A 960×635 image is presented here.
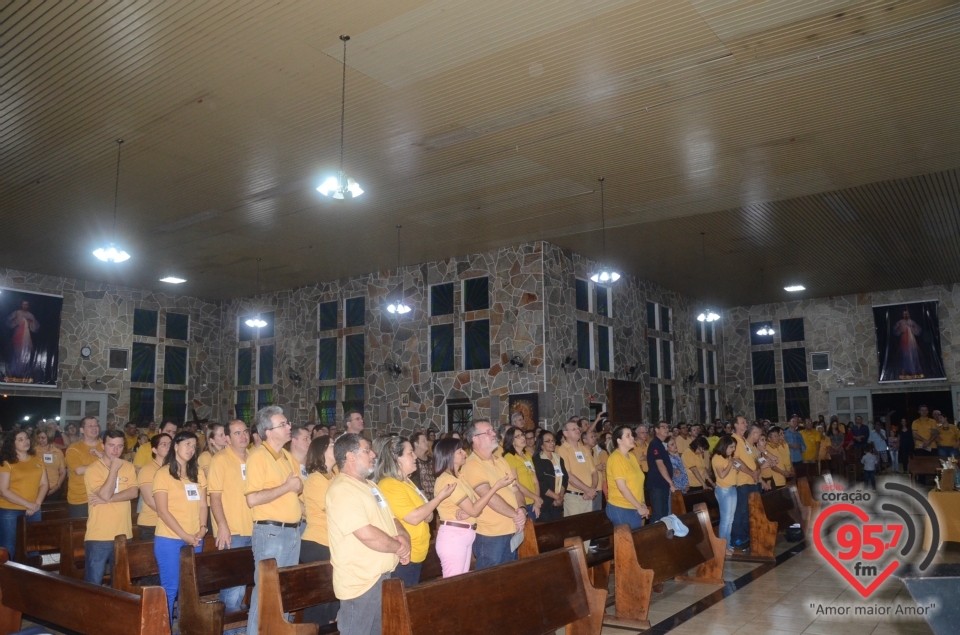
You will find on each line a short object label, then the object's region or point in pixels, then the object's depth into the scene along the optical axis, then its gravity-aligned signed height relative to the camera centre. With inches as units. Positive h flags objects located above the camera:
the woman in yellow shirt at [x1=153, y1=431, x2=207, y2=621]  198.4 -29.4
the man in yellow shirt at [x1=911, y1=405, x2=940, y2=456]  638.5 -36.6
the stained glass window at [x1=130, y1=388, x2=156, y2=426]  705.6 -3.6
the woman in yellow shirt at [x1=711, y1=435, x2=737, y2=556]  333.4 -38.7
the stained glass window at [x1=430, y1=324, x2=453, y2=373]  627.2 +42.8
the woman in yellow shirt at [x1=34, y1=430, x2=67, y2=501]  321.1 -26.0
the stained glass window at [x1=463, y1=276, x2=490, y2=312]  611.5 +86.4
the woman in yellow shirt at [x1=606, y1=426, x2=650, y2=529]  267.0 -32.3
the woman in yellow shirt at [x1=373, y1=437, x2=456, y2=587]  173.2 -22.9
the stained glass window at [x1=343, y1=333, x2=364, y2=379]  690.8 +39.8
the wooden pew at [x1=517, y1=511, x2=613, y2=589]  243.9 -49.6
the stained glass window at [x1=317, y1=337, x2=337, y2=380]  708.7 +39.0
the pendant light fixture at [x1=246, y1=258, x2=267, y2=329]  658.2 +70.2
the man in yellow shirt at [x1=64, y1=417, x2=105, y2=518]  303.3 -25.6
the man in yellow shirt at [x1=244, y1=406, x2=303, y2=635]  193.0 -28.2
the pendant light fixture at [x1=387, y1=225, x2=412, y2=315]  540.7 +66.6
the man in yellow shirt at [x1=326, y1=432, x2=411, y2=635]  147.5 -30.9
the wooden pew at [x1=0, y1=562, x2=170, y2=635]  134.0 -40.5
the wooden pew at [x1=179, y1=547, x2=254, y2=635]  177.6 -46.9
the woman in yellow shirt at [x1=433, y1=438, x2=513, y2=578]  198.8 -34.1
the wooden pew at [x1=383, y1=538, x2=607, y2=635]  138.4 -43.2
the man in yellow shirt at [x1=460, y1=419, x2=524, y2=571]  209.0 -32.8
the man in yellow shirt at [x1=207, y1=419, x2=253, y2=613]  205.2 -26.5
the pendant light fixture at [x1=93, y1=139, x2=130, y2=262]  408.5 +82.3
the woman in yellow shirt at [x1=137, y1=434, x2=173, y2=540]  218.2 -24.5
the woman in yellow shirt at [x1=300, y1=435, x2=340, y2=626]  190.7 -30.0
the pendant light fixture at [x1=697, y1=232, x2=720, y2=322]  632.4 +70.9
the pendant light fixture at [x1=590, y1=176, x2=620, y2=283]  479.9 +78.6
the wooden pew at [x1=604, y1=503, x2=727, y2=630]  227.8 -55.4
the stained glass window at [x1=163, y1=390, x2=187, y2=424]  741.3 -3.2
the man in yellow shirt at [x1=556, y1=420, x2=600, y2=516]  315.6 -33.7
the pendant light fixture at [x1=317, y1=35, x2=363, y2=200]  305.6 +88.7
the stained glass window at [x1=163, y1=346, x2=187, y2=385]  741.9 +36.7
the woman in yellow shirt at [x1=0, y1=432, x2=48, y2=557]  271.7 -29.9
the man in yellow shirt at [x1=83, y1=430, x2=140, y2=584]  218.8 -32.3
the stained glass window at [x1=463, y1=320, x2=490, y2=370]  605.6 +43.7
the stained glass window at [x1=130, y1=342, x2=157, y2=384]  714.9 +37.2
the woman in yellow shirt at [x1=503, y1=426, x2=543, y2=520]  286.5 -27.7
